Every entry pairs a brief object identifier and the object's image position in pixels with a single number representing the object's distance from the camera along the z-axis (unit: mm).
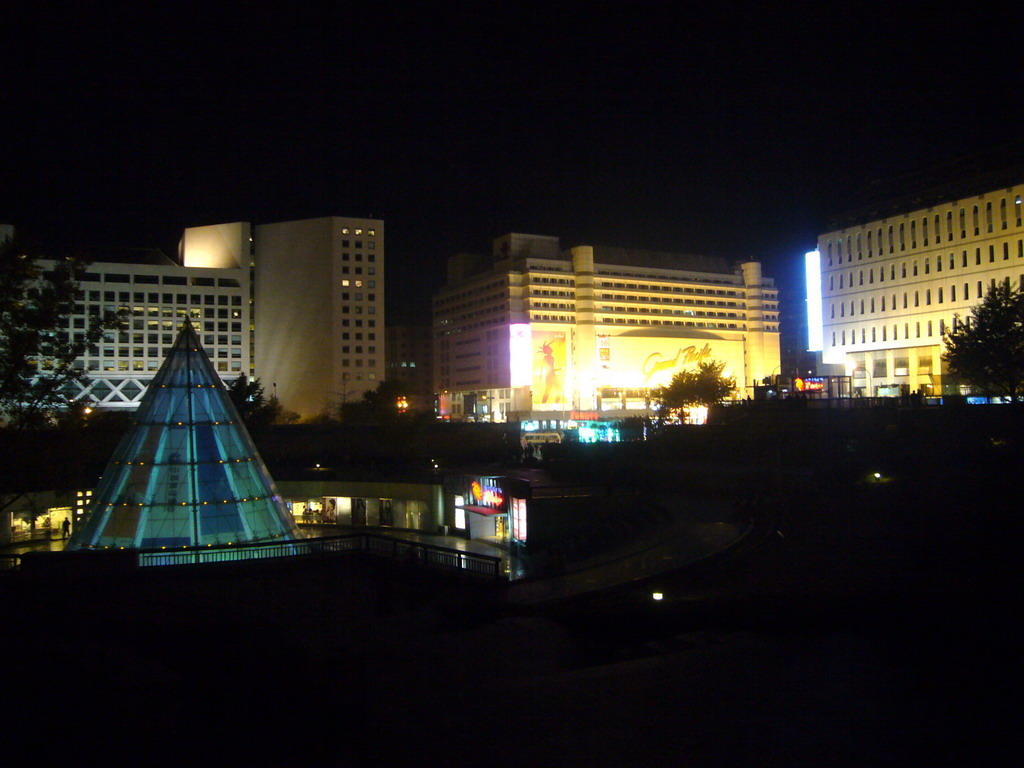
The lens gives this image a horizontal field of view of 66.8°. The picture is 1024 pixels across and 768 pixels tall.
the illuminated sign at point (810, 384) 49719
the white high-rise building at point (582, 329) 117688
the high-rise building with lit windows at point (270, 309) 97312
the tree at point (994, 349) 43125
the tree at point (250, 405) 52909
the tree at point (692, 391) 66312
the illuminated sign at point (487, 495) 30609
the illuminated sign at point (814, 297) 77250
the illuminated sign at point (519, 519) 28359
